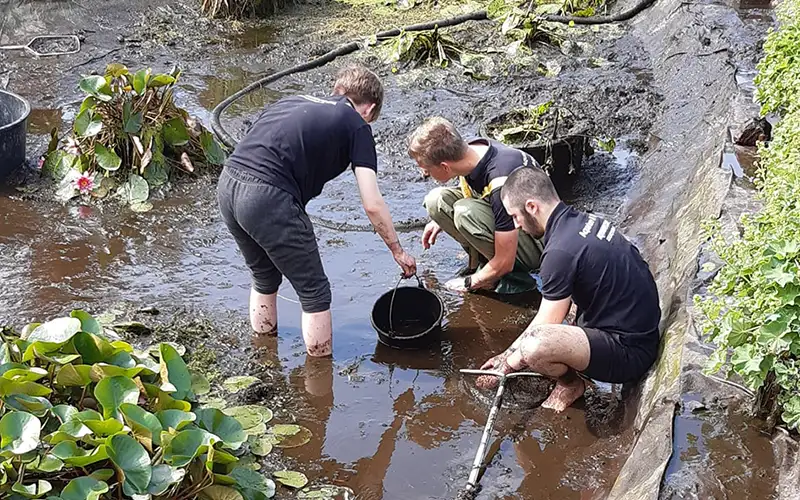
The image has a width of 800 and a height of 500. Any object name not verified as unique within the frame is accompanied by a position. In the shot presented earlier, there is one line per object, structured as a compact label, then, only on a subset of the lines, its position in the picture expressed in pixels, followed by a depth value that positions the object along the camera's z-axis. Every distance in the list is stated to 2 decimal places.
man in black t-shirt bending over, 4.38
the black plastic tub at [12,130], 6.78
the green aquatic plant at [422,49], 9.70
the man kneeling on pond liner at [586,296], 3.97
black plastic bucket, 4.88
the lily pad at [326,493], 3.77
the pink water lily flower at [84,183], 6.64
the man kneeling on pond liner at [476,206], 4.75
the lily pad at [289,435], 4.13
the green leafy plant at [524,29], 9.97
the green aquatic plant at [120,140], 6.68
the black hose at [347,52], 6.39
